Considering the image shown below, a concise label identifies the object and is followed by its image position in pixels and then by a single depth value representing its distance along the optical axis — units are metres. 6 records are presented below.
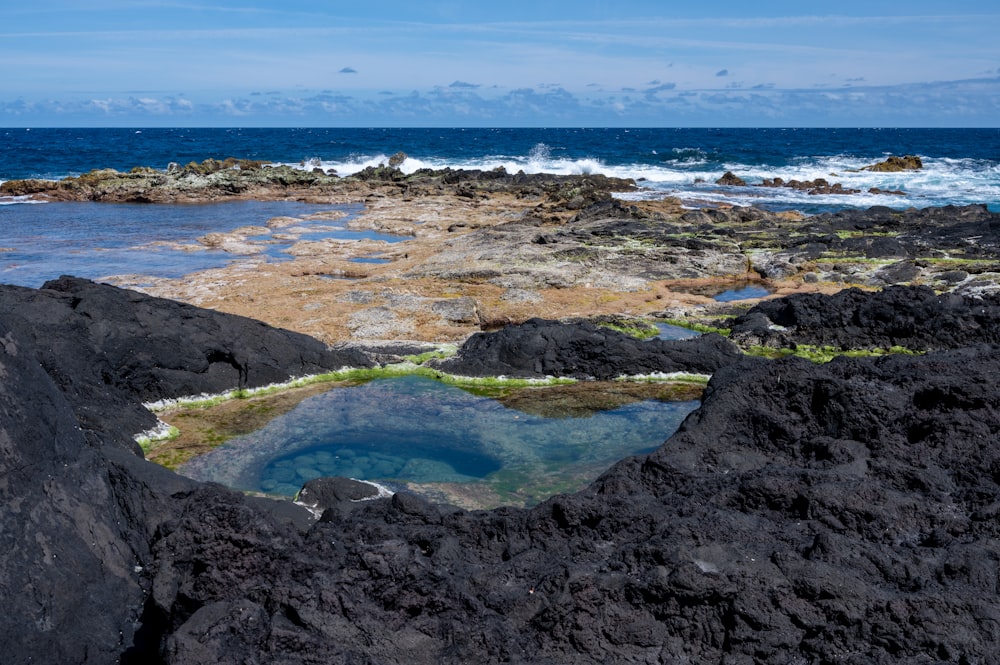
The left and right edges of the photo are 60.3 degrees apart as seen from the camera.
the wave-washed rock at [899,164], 67.25
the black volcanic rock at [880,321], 15.79
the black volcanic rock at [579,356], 14.86
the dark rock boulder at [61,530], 5.45
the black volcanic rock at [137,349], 11.89
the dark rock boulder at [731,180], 60.37
